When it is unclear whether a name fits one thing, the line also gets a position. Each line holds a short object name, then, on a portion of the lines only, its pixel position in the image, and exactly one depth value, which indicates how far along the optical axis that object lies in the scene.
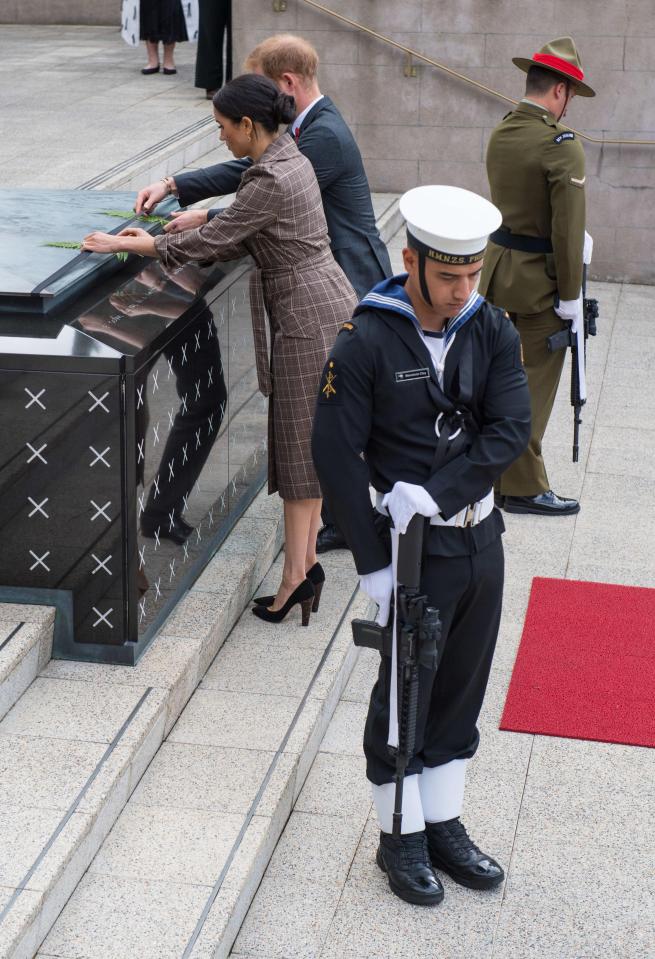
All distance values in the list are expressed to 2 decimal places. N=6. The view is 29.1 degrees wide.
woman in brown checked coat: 4.05
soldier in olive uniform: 5.53
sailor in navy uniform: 3.02
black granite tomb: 3.79
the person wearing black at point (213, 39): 11.26
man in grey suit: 4.49
